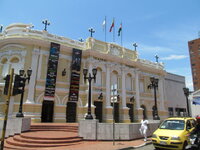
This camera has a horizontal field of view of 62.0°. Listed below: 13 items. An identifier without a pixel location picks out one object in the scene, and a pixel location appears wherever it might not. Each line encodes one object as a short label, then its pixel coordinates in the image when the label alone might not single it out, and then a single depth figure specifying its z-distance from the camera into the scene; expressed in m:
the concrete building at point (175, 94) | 34.28
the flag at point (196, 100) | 24.09
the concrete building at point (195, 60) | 69.38
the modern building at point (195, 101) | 24.34
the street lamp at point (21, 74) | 13.77
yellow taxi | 8.38
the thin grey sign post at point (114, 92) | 10.89
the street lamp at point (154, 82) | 18.02
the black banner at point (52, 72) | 19.97
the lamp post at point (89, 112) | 13.11
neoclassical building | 19.86
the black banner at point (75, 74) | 21.38
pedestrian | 12.29
